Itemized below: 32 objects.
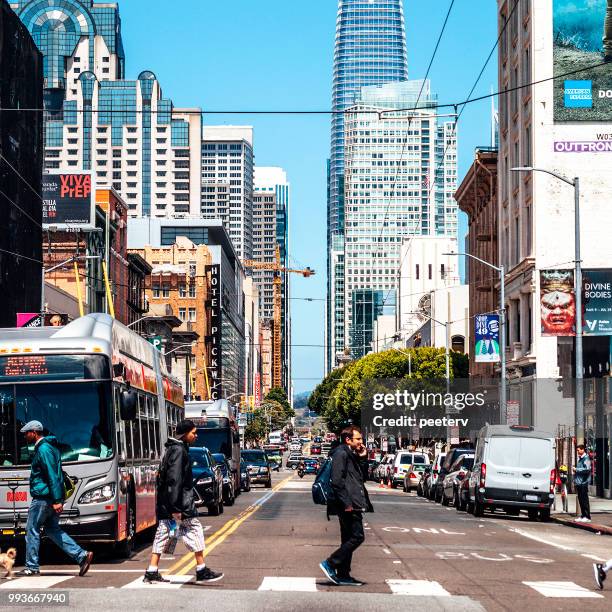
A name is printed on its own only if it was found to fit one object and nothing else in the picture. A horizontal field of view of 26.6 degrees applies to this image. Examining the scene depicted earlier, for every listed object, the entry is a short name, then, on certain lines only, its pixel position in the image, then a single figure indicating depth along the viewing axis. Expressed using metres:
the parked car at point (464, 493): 35.44
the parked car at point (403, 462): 59.25
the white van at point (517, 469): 32.31
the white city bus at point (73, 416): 17.34
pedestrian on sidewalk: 31.39
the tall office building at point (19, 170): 61.78
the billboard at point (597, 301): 43.62
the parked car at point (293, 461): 110.72
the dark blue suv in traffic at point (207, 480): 31.39
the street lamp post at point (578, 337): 34.98
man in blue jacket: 15.30
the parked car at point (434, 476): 45.28
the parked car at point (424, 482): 48.25
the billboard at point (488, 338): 52.91
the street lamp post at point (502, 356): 48.91
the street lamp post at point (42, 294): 64.80
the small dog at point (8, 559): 14.69
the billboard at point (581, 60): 57.31
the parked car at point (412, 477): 55.91
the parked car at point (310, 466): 87.06
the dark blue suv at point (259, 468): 60.65
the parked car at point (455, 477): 38.53
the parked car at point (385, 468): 65.28
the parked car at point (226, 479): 37.75
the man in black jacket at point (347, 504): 14.75
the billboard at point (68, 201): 87.12
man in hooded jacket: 14.52
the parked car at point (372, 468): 78.56
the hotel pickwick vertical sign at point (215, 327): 153.88
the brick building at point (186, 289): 146.75
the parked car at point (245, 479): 52.62
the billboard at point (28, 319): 49.54
